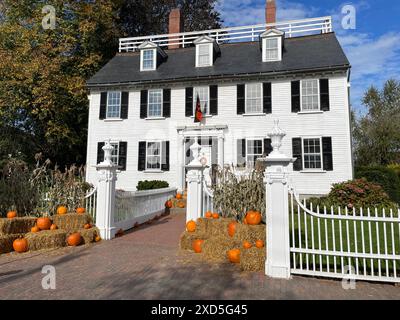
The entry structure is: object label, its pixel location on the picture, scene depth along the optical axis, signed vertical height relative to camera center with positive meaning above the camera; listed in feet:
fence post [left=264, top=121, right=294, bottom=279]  14.58 -1.82
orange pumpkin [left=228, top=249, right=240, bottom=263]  16.58 -4.23
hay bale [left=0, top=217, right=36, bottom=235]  19.47 -3.10
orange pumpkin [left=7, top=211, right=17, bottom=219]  21.01 -2.53
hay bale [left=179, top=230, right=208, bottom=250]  19.61 -3.86
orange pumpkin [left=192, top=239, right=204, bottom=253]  18.83 -4.15
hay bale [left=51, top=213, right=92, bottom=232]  21.89 -3.10
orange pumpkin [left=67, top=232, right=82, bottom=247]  20.79 -4.23
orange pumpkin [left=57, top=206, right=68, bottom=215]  23.28 -2.40
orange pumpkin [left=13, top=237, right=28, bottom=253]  19.29 -4.28
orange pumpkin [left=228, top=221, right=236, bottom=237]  18.33 -3.02
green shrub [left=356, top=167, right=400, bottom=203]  44.57 +0.40
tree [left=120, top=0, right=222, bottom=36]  82.38 +47.88
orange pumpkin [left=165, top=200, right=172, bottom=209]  39.47 -3.21
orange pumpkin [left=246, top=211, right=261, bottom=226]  17.69 -2.27
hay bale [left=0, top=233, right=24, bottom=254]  19.13 -4.09
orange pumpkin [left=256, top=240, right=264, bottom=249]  16.46 -3.54
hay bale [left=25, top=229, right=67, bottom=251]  19.72 -4.06
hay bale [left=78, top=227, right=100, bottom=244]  21.63 -4.03
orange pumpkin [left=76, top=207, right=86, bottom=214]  23.63 -2.44
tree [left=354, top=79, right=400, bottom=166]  91.61 +14.25
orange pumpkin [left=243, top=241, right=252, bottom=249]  16.41 -3.60
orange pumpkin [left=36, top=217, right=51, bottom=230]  21.24 -3.13
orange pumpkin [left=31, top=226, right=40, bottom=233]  20.61 -3.46
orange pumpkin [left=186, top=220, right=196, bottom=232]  20.95 -3.26
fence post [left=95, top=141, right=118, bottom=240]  23.36 -1.62
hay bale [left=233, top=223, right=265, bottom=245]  16.96 -3.03
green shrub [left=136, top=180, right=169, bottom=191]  46.73 -0.80
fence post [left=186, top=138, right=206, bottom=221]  22.75 -0.85
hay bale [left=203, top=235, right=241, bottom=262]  17.31 -4.00
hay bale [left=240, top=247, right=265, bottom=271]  15.46 -4.21
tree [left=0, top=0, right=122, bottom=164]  57.93 +21.53
